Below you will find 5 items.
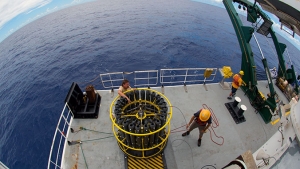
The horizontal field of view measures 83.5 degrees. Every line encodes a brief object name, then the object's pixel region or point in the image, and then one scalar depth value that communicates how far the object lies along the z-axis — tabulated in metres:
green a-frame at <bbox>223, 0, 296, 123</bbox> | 9.78
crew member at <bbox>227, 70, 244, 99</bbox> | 10.14
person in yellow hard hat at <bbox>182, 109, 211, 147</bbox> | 7.20
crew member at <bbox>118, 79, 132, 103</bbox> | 7.76
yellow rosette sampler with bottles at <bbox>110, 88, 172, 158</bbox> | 6.81
